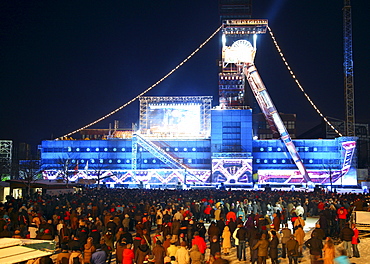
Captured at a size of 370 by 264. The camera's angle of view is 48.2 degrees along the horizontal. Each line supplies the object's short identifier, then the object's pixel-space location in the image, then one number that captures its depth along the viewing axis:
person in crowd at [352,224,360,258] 15.45
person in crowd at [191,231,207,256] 12.98
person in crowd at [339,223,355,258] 15.25
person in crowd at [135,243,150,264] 12.28
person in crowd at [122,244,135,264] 11.62
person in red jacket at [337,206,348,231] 19.27
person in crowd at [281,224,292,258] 15.07
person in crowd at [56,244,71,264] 11.12
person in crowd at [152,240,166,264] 11.99
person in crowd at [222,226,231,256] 15.84
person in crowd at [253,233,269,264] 13.20
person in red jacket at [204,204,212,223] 24.03
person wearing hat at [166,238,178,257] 12.26
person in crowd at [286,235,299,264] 13.66
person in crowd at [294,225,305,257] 14.79
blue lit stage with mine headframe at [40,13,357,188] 70.88
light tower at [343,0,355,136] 74.19
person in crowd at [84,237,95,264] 11.67
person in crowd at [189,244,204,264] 11.73
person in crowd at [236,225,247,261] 15.23
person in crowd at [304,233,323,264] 13.04
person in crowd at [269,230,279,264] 13.58
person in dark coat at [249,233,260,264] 13.96
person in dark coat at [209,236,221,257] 13.47
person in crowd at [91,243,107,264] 11.27
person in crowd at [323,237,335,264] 11.63
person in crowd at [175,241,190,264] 11.70
